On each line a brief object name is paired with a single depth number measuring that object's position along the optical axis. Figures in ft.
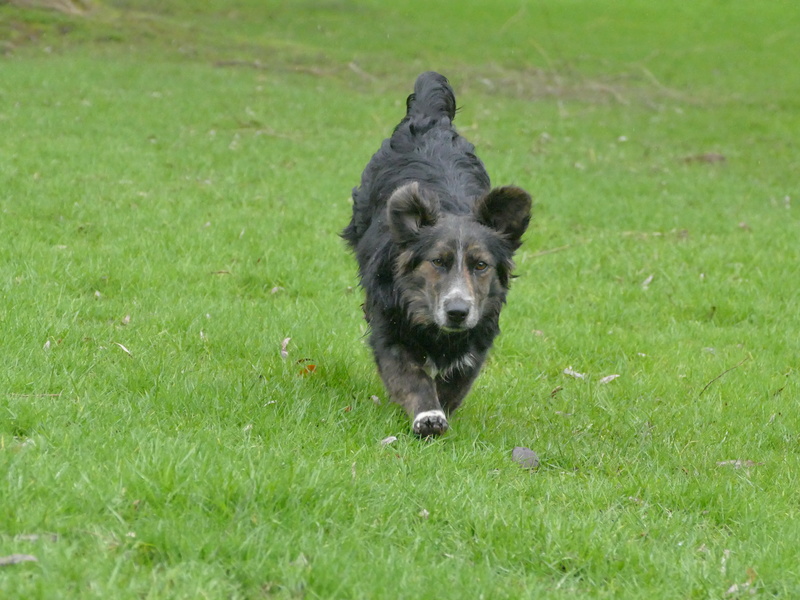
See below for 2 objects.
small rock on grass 35.20
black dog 37.22
